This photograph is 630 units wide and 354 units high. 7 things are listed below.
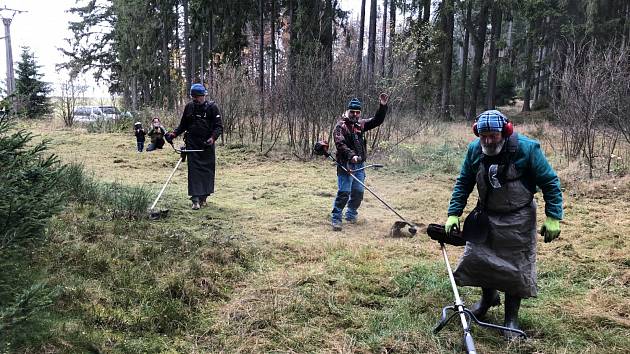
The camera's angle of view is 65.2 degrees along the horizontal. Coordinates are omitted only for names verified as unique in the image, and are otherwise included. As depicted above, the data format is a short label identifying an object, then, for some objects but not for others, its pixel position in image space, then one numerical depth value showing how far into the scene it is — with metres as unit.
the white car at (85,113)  20.38
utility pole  23.58
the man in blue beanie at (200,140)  7.46
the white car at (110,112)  20.03
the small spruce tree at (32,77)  24.14
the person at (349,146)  6.81
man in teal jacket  3.33
